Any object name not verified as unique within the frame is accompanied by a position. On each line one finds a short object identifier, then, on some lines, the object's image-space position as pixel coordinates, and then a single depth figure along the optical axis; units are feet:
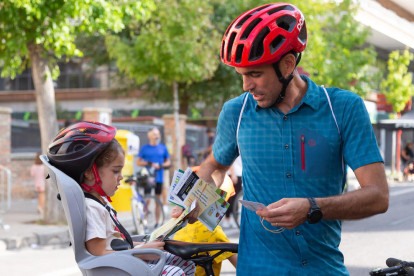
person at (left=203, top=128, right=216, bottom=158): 41.53
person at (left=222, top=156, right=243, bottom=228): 32.52
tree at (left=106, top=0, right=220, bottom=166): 45.24
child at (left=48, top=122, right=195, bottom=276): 7.19
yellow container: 31.53
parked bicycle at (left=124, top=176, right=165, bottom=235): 29.45
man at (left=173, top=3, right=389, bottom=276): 6.30
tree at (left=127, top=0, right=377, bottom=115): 68.39
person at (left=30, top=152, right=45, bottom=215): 39.42
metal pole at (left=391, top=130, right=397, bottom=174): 87.61
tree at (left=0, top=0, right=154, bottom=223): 30.17
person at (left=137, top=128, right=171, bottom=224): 35.01
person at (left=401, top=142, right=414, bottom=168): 78.56
